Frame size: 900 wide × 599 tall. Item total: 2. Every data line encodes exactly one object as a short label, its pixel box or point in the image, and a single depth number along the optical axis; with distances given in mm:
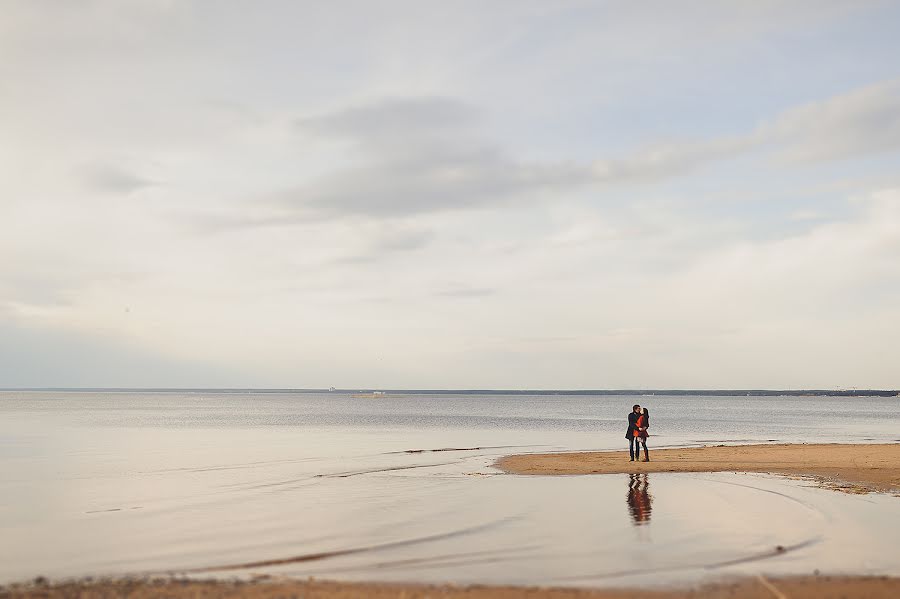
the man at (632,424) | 31736
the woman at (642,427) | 31884
